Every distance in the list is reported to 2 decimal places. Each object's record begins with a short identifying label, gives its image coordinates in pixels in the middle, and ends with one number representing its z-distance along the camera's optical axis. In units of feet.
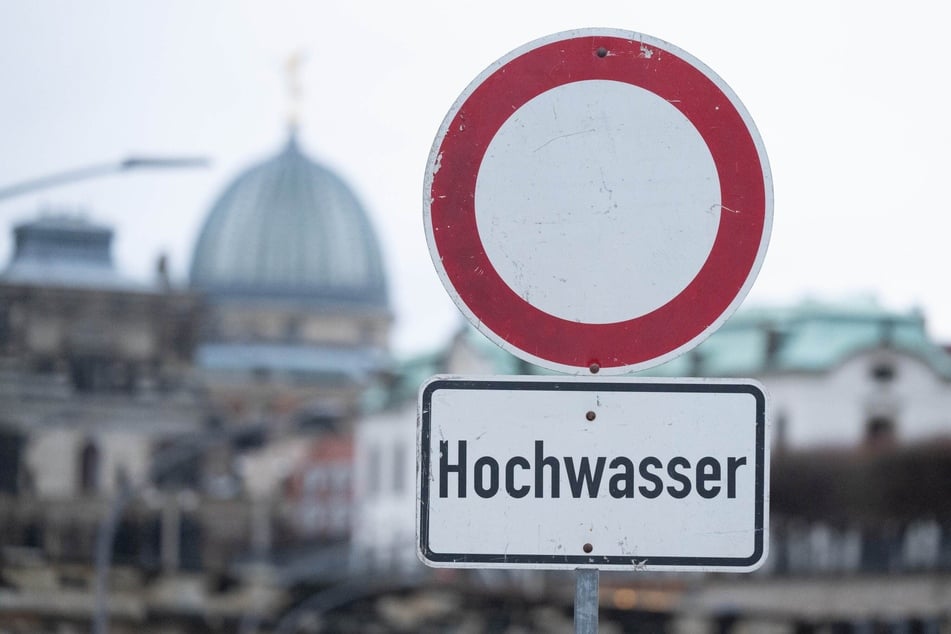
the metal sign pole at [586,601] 30.35
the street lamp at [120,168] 143.74
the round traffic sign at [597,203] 31.83
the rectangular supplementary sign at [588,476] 31.27
